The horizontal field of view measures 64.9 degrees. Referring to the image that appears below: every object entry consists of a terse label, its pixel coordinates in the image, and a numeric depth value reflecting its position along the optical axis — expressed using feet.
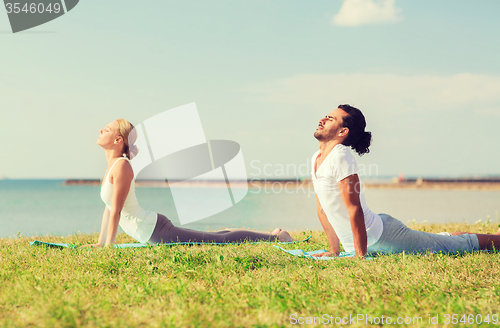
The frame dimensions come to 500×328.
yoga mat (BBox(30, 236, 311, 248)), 18.62
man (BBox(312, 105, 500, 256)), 14.46
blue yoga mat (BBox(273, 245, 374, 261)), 15.25
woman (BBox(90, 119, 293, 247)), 17.90
